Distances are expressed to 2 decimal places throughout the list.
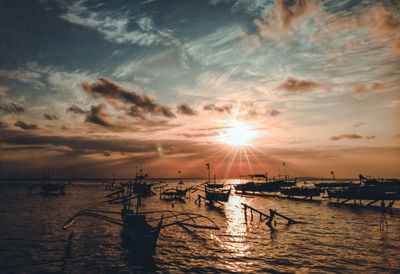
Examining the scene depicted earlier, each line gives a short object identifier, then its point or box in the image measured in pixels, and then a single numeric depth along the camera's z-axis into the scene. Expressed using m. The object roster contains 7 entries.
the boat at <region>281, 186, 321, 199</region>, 76.62
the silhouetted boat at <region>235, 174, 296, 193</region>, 101.06
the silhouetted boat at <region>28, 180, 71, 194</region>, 102.32
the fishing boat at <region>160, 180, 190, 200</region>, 84.06
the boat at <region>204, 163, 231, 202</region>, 61.78
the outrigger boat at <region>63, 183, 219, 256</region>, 21.27
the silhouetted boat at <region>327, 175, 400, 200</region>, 47.55
